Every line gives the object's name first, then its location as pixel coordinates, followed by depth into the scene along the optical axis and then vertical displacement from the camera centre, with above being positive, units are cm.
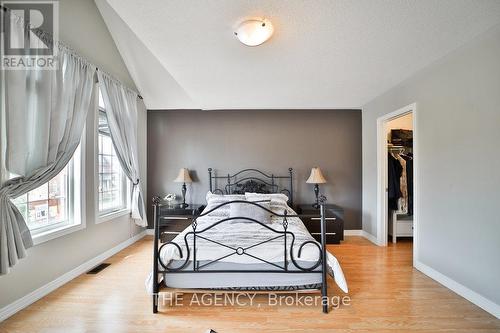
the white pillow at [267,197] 347 -52
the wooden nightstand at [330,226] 367 -104
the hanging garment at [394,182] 363 -29
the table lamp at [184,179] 397 -23
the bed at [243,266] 192 -91
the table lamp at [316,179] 390 -25
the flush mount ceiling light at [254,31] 192 +124
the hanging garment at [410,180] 367 -26
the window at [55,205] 213 -41
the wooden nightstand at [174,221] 370 -95
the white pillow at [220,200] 329 -55
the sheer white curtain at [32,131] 169 +34
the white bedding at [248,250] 196 -78
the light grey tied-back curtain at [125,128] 299 +60
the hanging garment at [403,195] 368 -52
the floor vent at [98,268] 265 -129
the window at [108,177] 312 -15
